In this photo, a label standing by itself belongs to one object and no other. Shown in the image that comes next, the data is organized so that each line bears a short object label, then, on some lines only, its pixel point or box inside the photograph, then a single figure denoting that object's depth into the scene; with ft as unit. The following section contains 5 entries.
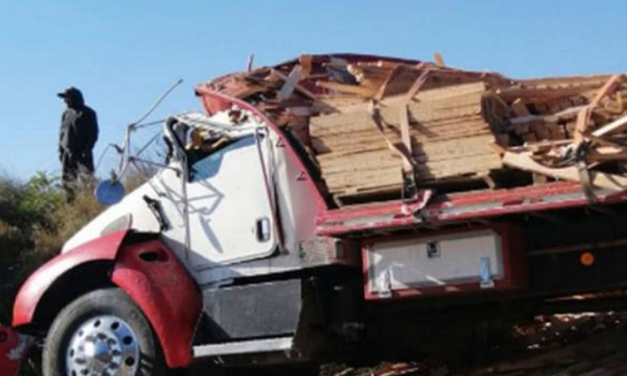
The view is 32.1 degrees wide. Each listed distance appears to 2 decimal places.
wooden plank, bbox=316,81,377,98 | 25.81
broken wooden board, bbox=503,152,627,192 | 21.50
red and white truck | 24.35
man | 51.98
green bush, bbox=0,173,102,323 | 47.11
